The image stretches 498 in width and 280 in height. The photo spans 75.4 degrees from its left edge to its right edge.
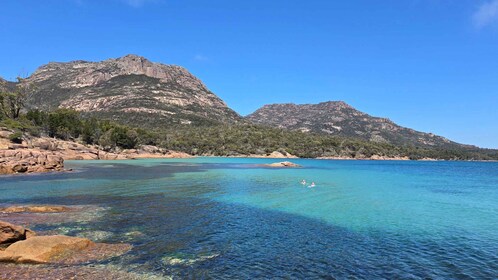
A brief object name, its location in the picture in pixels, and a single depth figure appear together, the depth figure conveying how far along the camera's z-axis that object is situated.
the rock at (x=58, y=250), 12.83
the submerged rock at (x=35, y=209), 23.08
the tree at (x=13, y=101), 99.51
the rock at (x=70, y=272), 11.38
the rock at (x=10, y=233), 14.18
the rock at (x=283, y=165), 95.62
